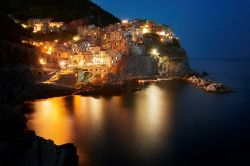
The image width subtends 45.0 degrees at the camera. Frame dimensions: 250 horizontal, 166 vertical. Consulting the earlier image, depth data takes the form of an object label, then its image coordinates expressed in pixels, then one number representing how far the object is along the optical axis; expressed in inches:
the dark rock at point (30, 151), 565.3
